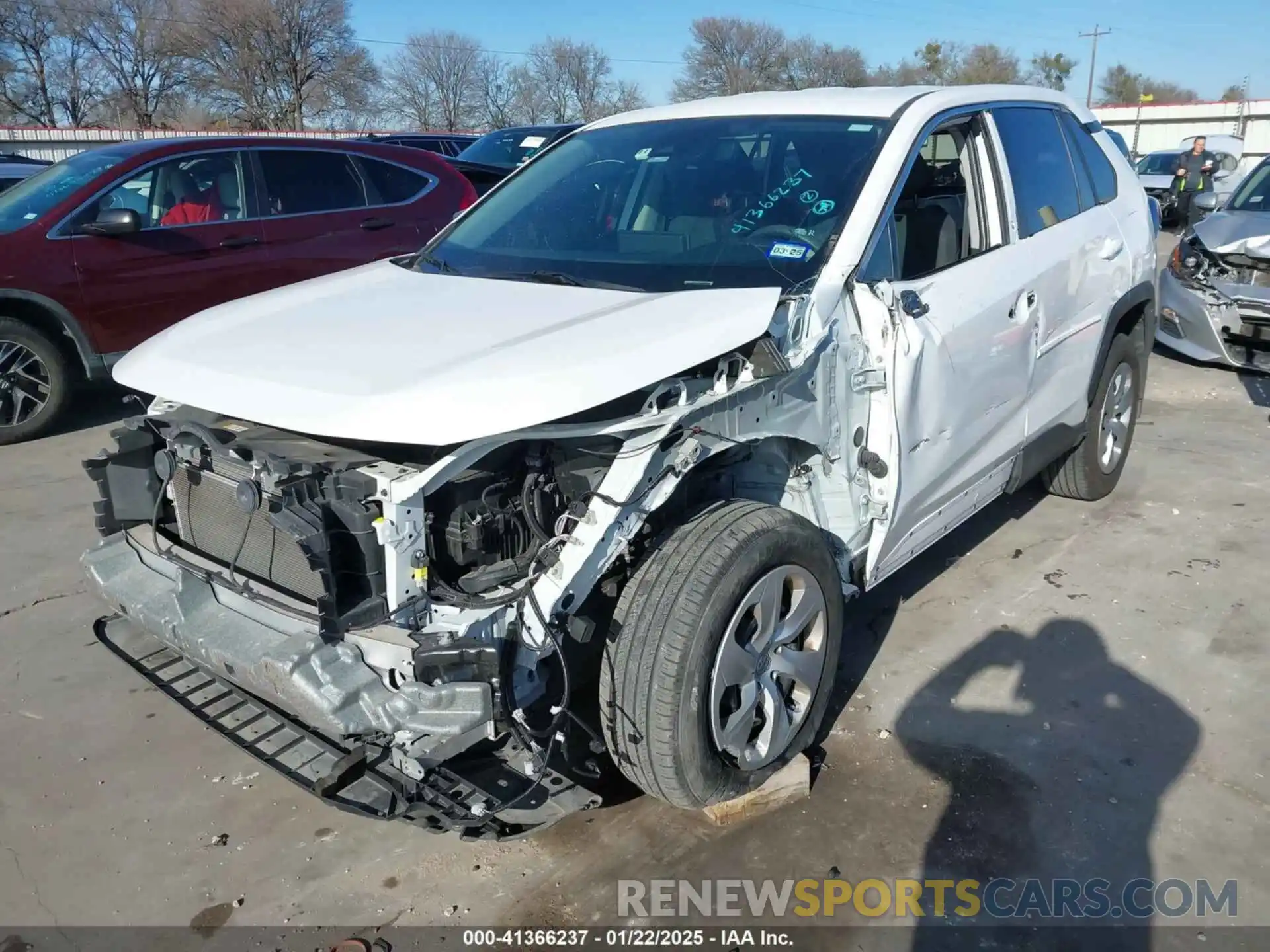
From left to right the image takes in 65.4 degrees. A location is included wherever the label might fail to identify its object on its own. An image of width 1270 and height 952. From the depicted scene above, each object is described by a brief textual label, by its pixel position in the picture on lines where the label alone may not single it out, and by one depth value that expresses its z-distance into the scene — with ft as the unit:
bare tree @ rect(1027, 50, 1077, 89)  215.72
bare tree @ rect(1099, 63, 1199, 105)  229.25
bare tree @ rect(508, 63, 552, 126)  173.78
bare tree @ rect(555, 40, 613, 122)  177.88
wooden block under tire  9.32
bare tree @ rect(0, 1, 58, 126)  153.28
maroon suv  20.67
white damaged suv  7.62
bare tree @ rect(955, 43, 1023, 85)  177.99
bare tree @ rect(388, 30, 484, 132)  179.93
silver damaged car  24.45
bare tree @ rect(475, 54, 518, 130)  178.19
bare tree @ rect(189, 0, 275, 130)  153.28
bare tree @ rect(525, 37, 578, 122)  176.45
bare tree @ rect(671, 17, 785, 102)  168.14
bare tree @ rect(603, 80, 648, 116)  170.67
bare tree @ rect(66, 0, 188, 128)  157.58
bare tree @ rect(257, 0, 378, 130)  153.89
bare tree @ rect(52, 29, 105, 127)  161.27
